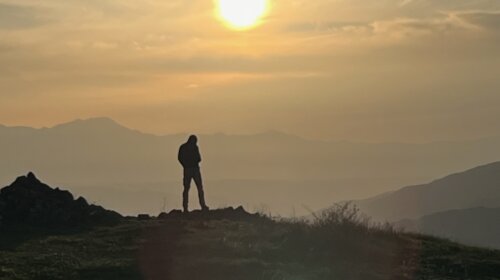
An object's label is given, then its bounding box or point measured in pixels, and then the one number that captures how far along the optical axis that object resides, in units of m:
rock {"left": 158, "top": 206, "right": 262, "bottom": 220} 25.28
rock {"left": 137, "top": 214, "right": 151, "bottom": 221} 26.68
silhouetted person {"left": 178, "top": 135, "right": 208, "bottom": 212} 26.22
